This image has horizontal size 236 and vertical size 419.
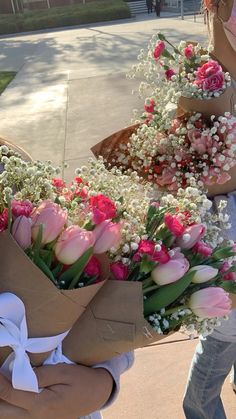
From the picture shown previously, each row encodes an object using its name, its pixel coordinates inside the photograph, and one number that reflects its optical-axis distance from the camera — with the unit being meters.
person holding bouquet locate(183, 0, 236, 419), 1.72
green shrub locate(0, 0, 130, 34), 24.55
